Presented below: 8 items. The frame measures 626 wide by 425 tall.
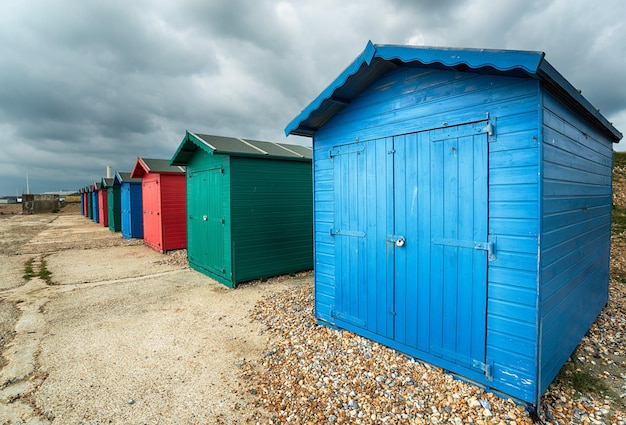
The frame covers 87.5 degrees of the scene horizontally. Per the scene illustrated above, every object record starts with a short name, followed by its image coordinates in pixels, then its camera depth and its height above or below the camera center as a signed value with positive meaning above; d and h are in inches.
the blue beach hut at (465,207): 107.8 -3.3
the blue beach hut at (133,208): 579.2 -11.3
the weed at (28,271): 321.5 -72.4
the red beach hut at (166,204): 442.3 -3.7
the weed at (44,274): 307.1 -72.5
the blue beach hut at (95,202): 932.0 -0.3
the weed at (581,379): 121.8 -71.1
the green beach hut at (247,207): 275.1 -6.1
